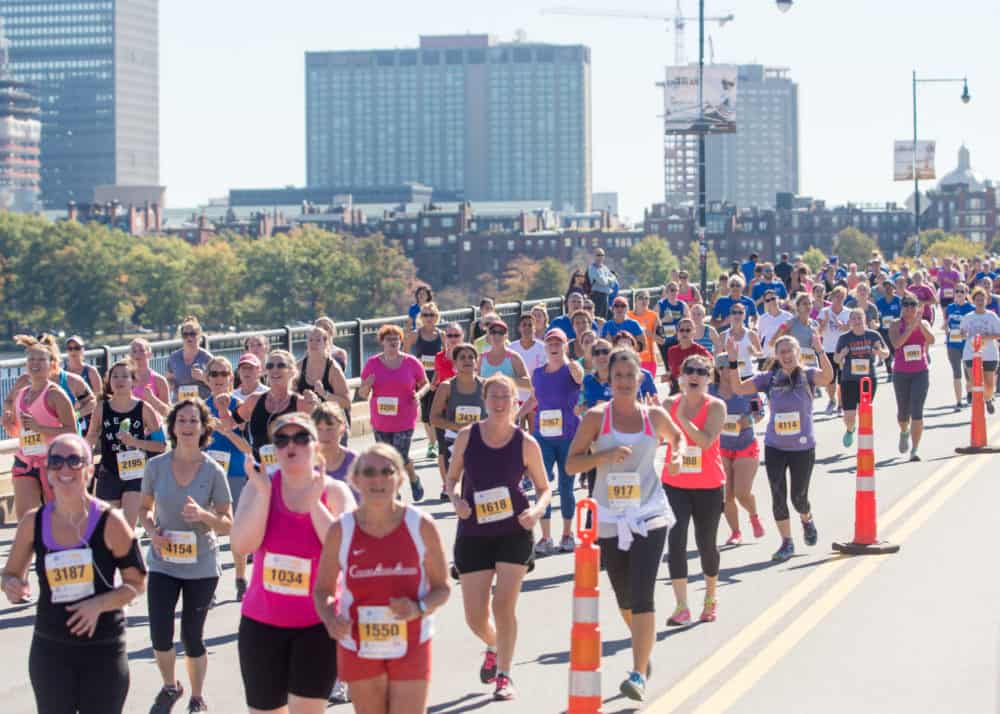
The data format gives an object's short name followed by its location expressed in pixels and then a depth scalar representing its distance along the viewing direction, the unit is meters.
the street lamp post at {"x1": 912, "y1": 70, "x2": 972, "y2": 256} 74.38
